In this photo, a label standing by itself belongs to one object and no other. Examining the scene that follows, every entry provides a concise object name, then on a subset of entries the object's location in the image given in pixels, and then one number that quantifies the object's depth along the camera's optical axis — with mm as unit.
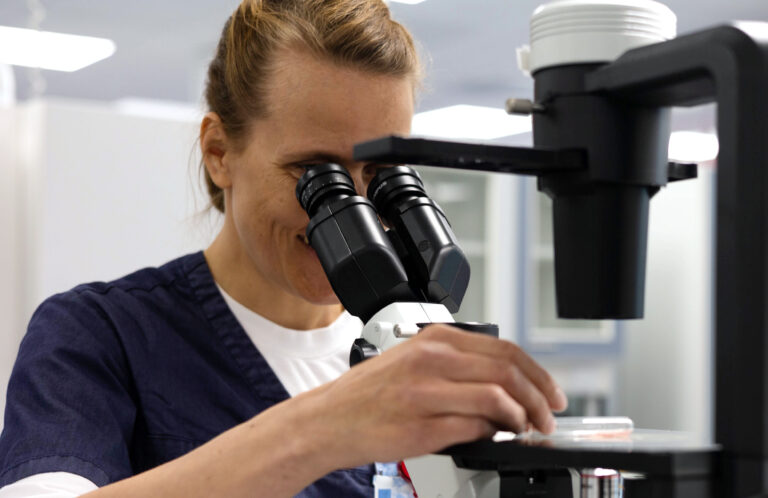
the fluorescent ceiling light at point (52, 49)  4465
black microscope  520
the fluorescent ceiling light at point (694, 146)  5352
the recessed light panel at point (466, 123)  5670
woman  965
